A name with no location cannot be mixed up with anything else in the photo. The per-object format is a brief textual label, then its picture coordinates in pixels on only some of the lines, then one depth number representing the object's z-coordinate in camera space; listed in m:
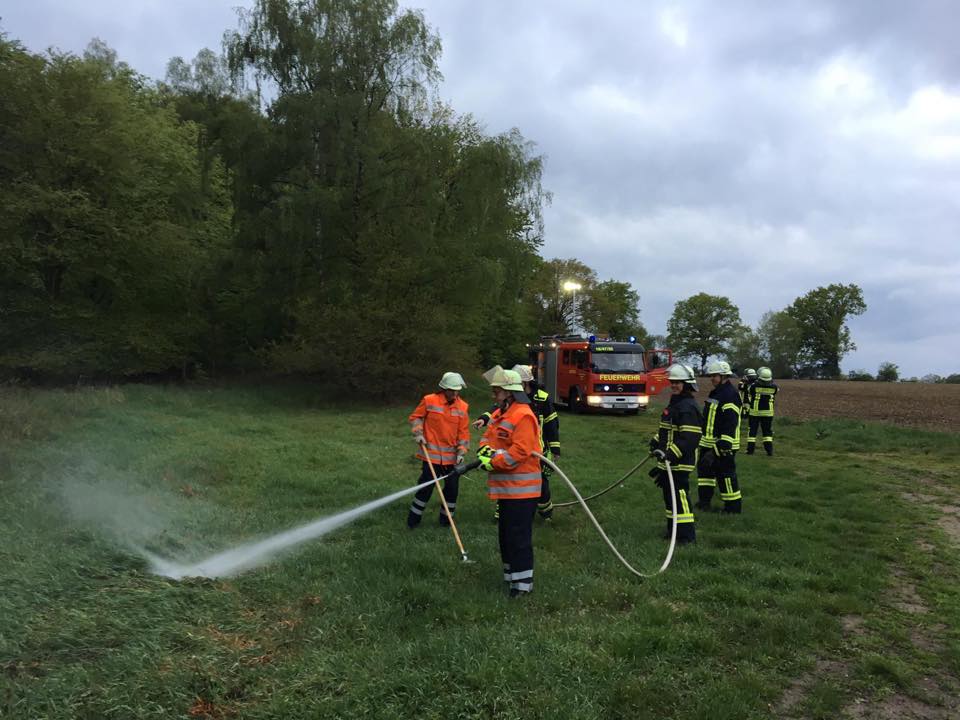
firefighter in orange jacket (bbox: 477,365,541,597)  5.20
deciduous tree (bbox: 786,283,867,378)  87.12
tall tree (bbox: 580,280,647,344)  54.75
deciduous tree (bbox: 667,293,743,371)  88.50
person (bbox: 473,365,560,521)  8.09
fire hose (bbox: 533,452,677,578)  5.56
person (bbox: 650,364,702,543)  6.90
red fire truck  20.41
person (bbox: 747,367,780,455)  13.25
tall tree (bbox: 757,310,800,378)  86.50
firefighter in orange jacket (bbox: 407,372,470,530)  7.48
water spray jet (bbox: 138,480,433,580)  5.63
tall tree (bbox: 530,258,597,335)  53.38
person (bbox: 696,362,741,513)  7.91
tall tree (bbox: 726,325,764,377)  85.06
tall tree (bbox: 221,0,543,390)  21.86
